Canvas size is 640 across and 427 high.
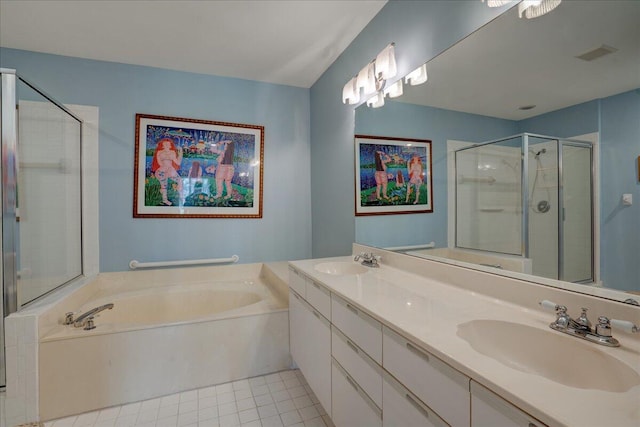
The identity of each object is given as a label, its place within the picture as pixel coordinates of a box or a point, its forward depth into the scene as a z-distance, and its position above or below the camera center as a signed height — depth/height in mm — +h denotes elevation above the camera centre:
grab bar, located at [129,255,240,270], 2459 -436
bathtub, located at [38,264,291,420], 1635 -829
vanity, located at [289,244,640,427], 550 -366
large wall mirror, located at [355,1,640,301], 819 +240
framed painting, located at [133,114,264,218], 2498 +428
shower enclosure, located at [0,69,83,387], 1564 +140
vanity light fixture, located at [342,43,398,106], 1667 +889
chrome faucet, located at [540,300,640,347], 722 -313
